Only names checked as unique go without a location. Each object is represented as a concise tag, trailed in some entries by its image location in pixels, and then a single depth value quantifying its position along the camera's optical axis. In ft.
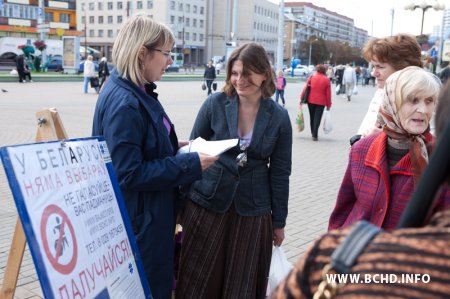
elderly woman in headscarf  6.51
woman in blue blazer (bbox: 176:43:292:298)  9.04
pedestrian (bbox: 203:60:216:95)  72.38
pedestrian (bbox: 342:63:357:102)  75.66
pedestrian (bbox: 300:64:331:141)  35.76
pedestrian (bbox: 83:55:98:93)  66.74
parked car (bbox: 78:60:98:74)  121.35
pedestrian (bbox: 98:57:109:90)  76.46
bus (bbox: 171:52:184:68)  213.75
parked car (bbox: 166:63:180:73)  173.00
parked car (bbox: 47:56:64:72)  128.06
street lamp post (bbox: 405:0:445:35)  94.68
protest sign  5.51
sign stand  7.27
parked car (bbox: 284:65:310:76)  184.10
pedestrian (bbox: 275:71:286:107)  59.11
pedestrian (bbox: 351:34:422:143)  10.04
